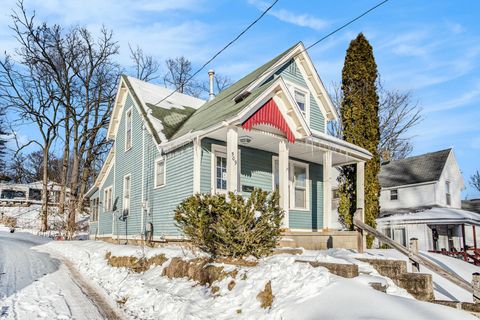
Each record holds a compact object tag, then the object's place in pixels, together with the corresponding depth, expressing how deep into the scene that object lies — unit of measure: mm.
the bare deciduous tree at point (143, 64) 41212
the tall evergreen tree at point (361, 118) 15953
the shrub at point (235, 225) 7699
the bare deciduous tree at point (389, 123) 32906
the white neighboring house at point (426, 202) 23984
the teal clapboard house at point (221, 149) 11469
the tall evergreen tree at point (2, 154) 49000
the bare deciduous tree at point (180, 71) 45188
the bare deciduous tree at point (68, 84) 32875
